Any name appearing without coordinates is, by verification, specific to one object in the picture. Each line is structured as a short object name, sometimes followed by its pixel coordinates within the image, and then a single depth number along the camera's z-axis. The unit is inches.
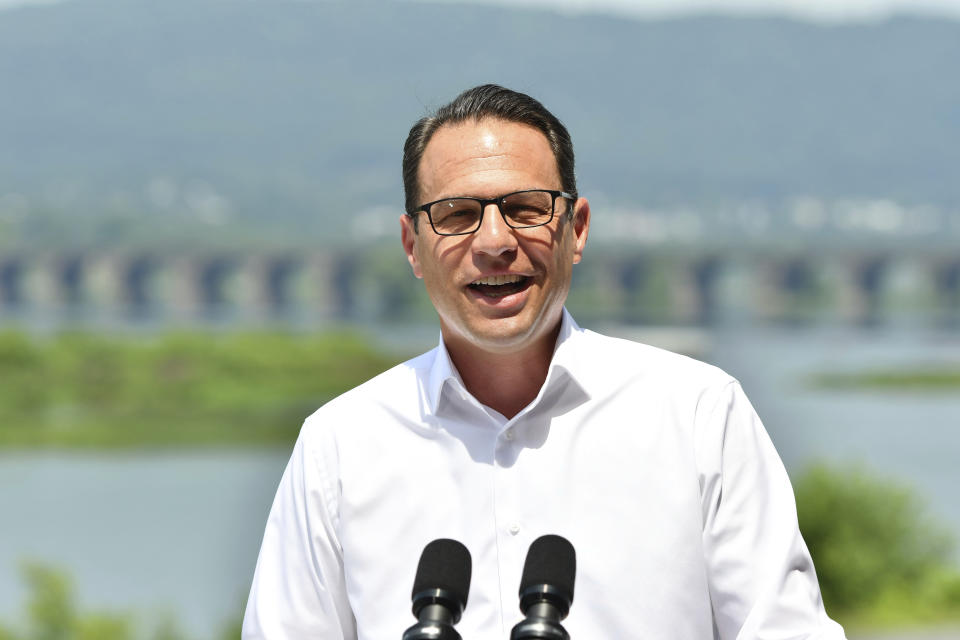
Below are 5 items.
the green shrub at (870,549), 1239.9
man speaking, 154.4
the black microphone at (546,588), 144.5
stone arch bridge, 3393.4
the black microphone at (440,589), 145.1
